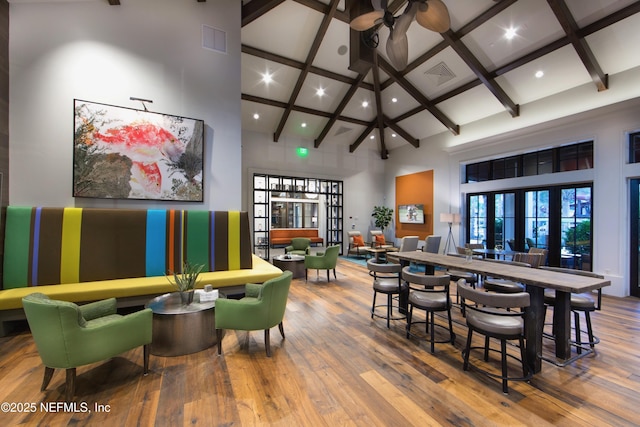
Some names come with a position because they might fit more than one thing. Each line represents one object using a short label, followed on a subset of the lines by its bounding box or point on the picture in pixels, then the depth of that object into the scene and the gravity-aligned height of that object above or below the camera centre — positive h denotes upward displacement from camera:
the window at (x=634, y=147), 4.93 +1.30
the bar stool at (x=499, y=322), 2.14 -0.89
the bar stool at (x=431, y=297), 2.77 -0.87
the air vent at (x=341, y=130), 9.52 +3.06
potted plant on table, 2.98 -0.80
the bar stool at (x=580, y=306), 2.75 -0.89
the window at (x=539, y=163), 5.64 +1.31
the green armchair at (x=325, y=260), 5.85 -0.96
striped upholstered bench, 3.36 -0.55
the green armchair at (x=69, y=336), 2.02 -0.96
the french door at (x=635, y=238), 4.94 -0.36
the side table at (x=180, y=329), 2.73 -1.18
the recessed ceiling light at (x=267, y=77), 7.09 +3.67
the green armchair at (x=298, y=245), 7.47 -0.83
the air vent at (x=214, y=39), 4.62 +3.04
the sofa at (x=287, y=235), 10.05 -0.76
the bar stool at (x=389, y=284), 3.42 -0.87
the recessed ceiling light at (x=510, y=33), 5.16 +3.56
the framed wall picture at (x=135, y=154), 3.86 +0.92
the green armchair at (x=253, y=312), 2.74 -0.99
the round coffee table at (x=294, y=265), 6.13 -1.14
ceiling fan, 2.77 +2.13
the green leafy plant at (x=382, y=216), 10.39 +0.01
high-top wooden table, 2.33 -0.76
